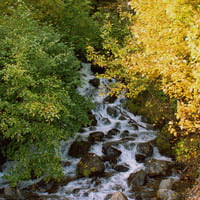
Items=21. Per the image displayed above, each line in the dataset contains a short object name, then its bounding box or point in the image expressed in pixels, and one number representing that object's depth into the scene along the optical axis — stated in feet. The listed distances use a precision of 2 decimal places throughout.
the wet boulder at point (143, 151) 27.96
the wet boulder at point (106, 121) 35.83
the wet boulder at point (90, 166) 25.11
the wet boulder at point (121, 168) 26.27
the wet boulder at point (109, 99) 40.00
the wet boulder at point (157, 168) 24.63
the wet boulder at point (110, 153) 28.02
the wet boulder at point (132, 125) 34.48
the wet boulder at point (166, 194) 20.13
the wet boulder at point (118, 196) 20.09
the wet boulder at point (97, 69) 47.03
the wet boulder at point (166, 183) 22.11
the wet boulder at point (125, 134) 32.89
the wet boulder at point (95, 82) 42.68
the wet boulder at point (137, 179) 23.39
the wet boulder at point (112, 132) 33.01
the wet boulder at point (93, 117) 35.40
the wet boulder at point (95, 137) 31.68
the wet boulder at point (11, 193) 20.72
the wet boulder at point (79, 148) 29.17
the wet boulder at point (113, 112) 37.52
